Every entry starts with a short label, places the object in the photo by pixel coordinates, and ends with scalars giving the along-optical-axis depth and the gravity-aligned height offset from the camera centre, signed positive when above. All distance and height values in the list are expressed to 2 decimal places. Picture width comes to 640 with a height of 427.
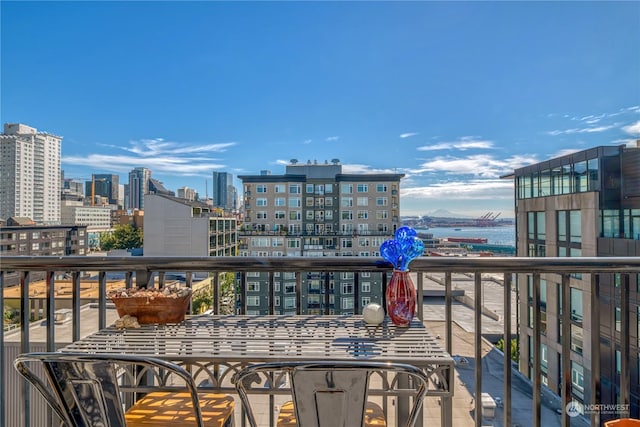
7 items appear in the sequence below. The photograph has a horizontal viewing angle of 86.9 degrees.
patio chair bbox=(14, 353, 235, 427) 0.82 -0.42
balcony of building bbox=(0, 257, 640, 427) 1.55 -0.29
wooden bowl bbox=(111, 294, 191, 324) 1.39 -0.36
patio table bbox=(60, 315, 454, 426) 1.07 -0.44
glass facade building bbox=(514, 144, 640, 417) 5.87 -0.20
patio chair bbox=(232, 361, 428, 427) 0.76 -0.40
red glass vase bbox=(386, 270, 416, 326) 1.39 -0.33
